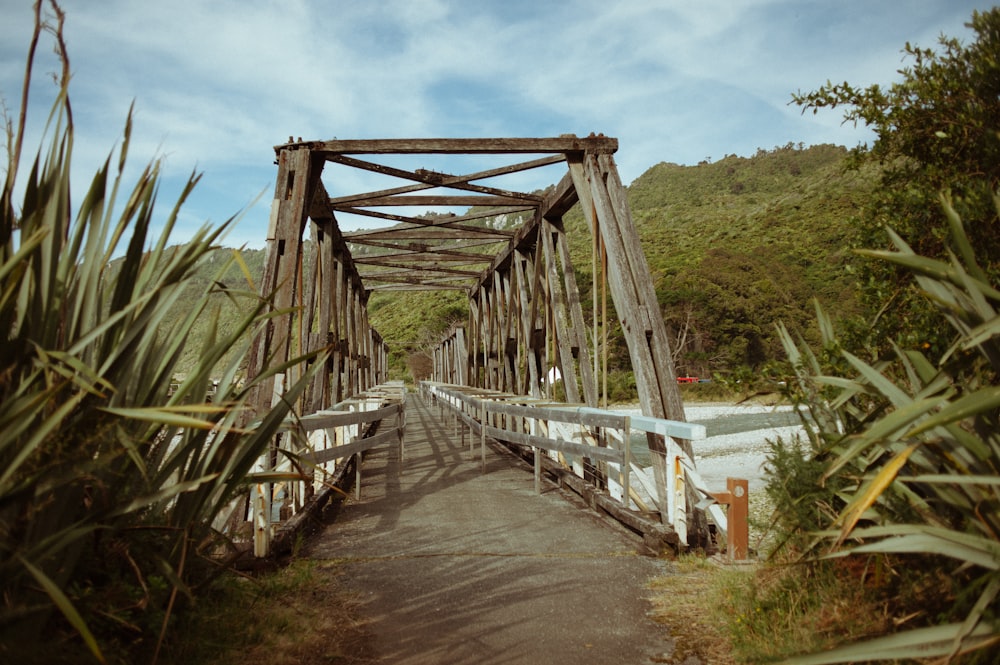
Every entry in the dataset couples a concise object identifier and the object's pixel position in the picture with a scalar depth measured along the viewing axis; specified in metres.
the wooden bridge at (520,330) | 4.74
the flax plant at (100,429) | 1.73
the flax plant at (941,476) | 1.72
